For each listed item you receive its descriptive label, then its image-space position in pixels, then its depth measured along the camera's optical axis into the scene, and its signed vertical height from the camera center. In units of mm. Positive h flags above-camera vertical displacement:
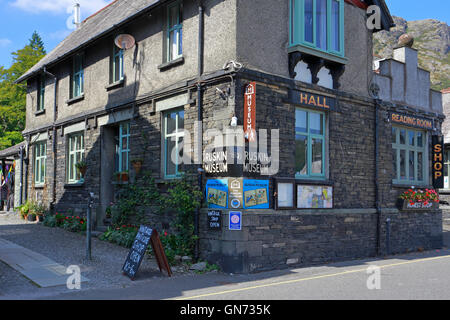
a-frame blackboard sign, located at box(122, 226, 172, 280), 9086 -1389
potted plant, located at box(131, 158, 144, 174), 12959 +477
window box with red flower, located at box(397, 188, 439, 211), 13961 -513
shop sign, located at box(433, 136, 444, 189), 15523 +693
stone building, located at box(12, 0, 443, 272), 10352 +1581
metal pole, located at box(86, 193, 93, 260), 10214 -1321
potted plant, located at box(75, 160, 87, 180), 15586 +468
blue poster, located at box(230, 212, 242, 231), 9930 -795
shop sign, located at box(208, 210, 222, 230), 10164 -815
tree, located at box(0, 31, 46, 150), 33750 +6358
